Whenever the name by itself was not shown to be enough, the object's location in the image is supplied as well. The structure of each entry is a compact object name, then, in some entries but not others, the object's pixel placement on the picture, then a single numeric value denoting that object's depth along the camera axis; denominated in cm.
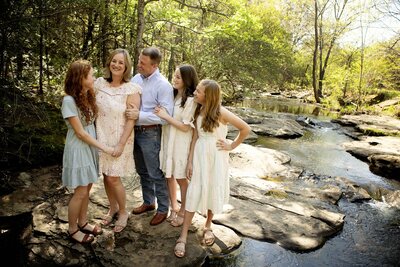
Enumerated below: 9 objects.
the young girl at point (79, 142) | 284
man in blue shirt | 318
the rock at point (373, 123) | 1219
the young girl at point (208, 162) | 316
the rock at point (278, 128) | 1119
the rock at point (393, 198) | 581
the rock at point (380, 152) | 775
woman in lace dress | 306
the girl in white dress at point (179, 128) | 321
